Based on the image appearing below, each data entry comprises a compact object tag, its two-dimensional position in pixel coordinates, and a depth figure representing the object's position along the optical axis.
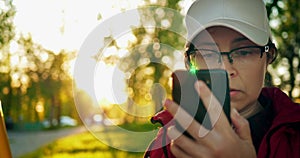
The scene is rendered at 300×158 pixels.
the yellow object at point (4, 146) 0.94
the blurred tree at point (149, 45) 5.21
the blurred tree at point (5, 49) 4.14
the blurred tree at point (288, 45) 5.63
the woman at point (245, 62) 0.99
